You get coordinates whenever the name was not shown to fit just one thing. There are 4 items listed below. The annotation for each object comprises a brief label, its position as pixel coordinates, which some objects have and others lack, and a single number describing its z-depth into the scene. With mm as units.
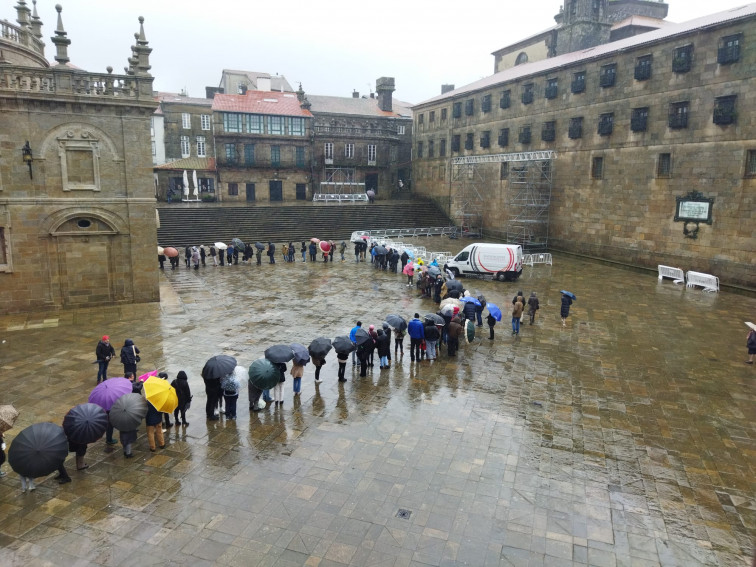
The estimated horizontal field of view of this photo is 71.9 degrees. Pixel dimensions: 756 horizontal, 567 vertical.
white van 24359
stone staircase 35719
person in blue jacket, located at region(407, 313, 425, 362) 13664
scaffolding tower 34500
